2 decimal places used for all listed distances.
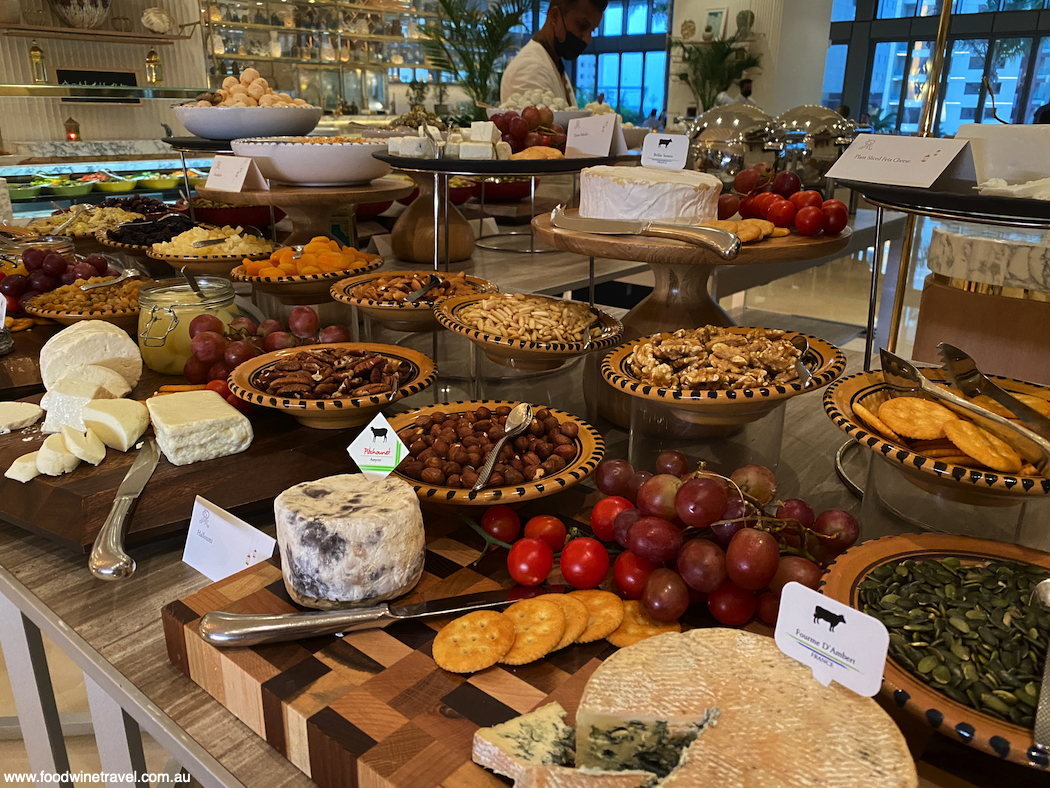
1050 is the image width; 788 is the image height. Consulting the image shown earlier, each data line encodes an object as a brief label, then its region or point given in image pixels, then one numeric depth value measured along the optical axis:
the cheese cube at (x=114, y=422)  1.17
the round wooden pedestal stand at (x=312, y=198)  1.80
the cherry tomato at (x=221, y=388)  1.31
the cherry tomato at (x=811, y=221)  1.25
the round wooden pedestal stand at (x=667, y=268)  1.15
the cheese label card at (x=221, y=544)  0.92
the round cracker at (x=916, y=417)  0.83
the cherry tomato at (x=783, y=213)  1.34
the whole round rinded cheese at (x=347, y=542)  0.76
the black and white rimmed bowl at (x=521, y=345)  1.21
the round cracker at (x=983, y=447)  0.77
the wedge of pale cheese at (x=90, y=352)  1.36
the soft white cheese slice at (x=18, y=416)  1.23
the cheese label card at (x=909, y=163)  1.00
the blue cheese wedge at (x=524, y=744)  0.58
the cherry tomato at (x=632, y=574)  0.82
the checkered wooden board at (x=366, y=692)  0.62
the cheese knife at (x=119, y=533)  0.89
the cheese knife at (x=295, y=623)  0.74
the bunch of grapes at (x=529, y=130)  2.15
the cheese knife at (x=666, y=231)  1.08
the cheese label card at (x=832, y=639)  0.51
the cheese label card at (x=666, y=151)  1.47
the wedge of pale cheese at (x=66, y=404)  1.21
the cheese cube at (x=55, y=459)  1.09
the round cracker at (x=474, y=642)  0.70
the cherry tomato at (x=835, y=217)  1.25
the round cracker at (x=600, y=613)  0.76
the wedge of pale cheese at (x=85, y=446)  1.12
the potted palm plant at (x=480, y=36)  5.46
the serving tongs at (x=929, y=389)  0.78
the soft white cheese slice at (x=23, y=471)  1.07
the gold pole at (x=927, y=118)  1.17
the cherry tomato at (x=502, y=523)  0.92
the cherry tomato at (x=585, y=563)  0.84
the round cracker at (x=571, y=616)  0.75
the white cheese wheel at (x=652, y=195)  1.24
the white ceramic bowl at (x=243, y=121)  2.19
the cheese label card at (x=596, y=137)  1.88
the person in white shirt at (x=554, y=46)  2.86
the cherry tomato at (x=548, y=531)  0.91
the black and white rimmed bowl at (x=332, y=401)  1.14
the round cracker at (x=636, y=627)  0.76
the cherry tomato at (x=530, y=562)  0.83
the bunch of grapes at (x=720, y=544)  0.76
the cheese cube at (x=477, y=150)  1.90
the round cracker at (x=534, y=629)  0.72
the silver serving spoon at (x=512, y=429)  0.91
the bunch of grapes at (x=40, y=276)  1.82
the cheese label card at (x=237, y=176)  1.81
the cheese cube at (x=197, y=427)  1.11
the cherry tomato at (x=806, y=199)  1.33
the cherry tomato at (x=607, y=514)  0.91
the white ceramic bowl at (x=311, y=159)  1.87
